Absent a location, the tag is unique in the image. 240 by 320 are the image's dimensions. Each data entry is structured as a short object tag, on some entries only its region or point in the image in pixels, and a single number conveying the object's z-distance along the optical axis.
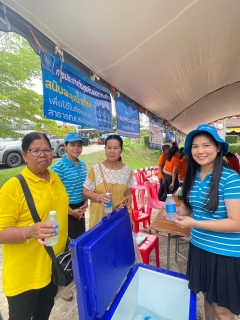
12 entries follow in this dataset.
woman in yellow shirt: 1.03
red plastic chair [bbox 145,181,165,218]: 3.60
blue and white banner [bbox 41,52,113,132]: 1.66
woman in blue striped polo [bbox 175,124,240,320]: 1.09
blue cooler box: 0.88
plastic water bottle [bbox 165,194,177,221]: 1.20
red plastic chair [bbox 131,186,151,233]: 3.11
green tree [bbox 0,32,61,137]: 4.59
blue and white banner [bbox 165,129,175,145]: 8.09
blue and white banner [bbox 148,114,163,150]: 5.24
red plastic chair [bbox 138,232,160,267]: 2.11
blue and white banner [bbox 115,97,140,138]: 3.23
